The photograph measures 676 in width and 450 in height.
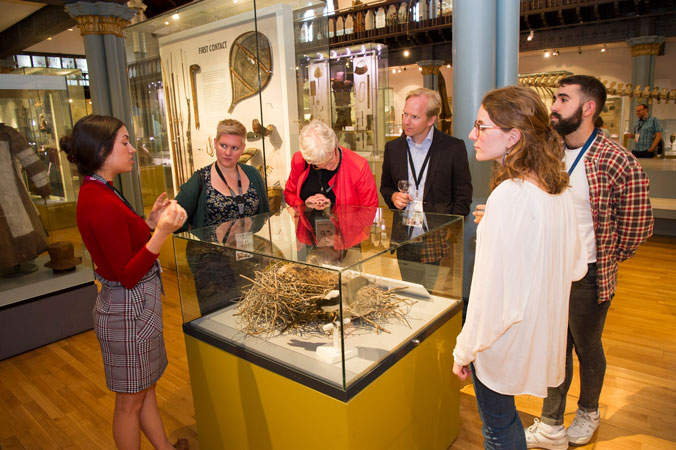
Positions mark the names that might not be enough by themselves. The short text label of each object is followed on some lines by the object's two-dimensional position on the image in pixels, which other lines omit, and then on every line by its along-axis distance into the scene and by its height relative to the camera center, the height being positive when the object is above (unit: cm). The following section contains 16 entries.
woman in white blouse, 141 -41
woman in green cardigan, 271 -29
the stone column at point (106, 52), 754 +157
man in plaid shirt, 211 -36
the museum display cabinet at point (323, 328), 164 -79
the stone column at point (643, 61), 945 +124
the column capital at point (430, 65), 1189 +166
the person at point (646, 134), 806 -26
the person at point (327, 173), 279 -25
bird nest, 168 -65
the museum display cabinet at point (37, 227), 387 -69
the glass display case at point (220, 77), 424 +65
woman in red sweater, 184 -48
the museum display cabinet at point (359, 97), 744 +60
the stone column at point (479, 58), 354 +54
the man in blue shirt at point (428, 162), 299 -21
